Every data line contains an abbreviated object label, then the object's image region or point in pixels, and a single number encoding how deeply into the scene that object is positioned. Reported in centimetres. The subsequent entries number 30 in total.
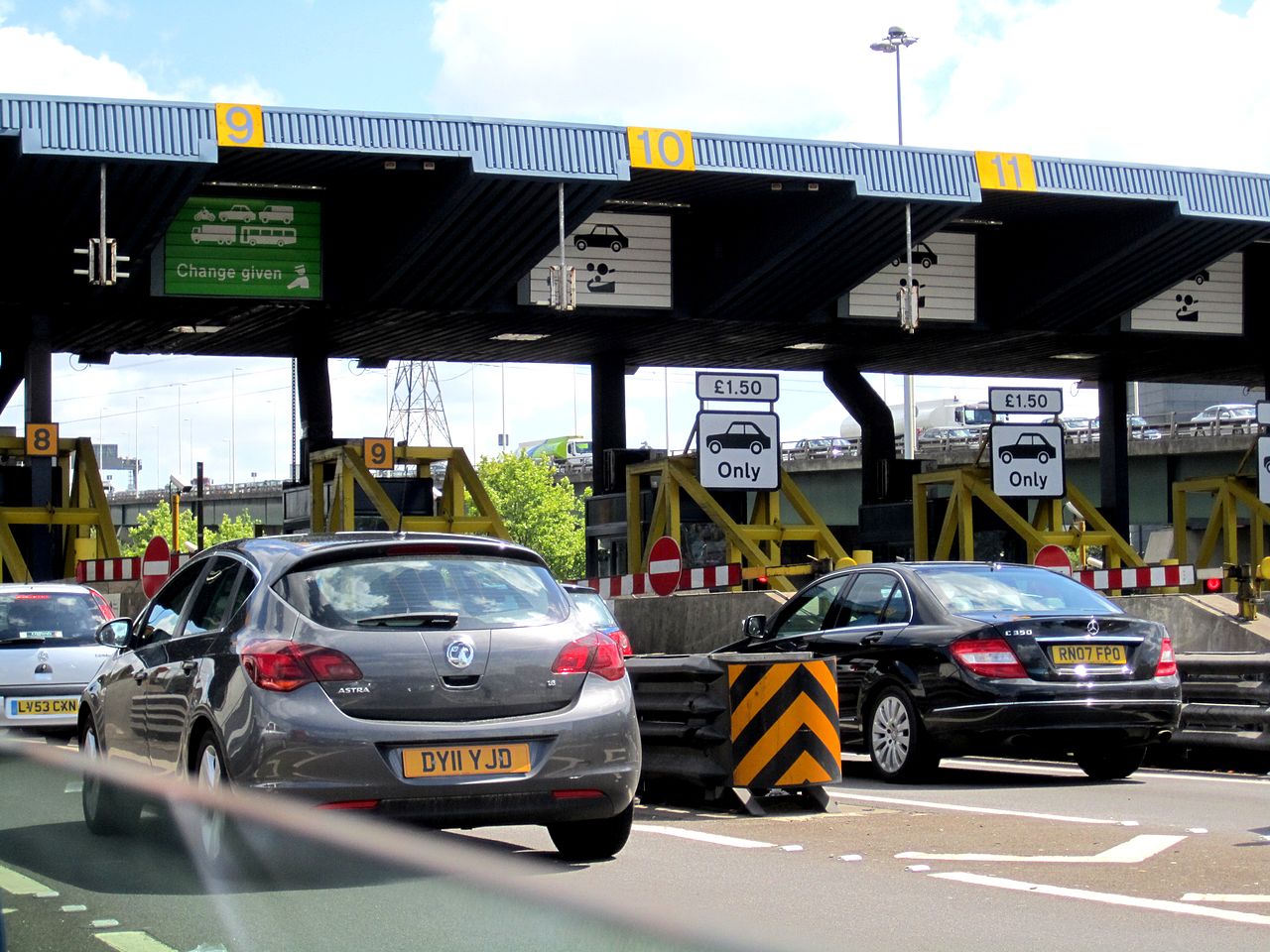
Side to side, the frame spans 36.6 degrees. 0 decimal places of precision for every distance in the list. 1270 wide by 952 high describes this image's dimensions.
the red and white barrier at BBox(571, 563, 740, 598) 2266
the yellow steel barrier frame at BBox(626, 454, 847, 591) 2742
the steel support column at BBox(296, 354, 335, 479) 3005
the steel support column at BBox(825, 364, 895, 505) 3309
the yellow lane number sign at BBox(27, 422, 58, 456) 2719
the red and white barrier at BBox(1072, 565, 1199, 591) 2219
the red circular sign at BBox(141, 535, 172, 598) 2136
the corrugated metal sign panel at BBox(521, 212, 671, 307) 2812
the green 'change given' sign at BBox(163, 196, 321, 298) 2623
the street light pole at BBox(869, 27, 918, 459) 2677
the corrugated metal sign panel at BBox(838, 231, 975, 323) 3022
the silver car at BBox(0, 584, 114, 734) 1509
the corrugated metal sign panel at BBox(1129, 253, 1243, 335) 3212
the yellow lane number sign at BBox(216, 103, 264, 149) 2300
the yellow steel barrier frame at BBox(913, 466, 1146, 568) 2817
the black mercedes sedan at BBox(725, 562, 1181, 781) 1170
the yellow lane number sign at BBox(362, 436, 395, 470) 2703
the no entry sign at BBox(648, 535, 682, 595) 2162
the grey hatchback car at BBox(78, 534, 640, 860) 732
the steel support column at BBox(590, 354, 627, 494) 3083
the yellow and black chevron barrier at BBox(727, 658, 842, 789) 1023
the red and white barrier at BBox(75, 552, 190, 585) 2512
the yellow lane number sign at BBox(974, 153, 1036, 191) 2653
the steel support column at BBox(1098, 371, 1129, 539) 3462
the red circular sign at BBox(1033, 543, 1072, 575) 2191
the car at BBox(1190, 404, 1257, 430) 5809
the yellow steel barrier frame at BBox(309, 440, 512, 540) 2647
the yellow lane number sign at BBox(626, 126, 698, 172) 2475
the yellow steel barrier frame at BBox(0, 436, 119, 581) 2694
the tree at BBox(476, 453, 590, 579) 10225
